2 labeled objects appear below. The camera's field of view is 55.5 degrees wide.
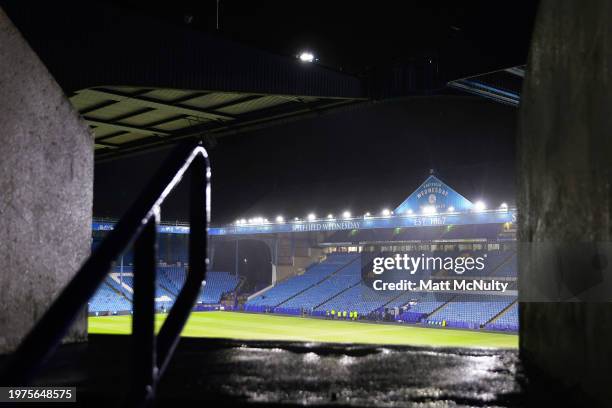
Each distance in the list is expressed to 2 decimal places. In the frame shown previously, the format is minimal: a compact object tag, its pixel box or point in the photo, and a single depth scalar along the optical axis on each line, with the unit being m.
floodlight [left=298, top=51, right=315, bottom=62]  12.46
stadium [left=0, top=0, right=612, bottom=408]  2.45
